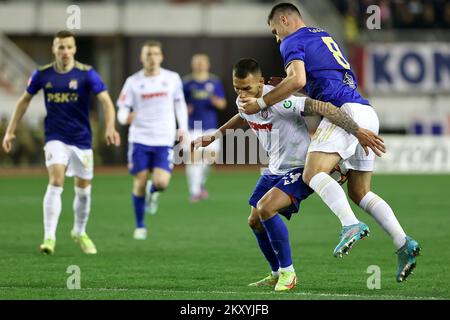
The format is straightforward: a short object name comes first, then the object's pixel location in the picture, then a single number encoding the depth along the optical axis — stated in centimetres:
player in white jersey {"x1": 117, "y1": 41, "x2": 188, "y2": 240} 1420
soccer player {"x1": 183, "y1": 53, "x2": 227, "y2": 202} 1977
